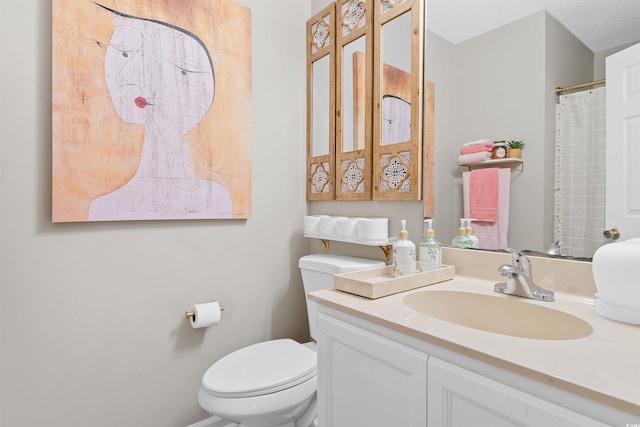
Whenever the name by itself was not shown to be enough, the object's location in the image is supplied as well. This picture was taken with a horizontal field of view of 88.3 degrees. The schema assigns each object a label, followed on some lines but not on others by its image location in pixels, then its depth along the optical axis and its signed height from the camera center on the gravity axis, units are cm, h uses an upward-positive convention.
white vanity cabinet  57 -37
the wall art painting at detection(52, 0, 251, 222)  126 +44
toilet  118 -63
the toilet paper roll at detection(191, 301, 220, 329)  149 -47
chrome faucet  98 -21
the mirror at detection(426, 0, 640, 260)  109 +42
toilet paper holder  153 -48
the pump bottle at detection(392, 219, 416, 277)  121 -17
